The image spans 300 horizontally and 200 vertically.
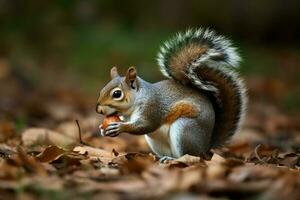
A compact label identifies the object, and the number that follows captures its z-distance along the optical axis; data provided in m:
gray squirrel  7.73
